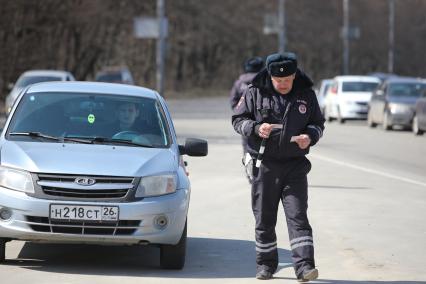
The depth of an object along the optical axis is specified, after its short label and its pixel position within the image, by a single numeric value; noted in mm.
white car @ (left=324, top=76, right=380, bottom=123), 42000
